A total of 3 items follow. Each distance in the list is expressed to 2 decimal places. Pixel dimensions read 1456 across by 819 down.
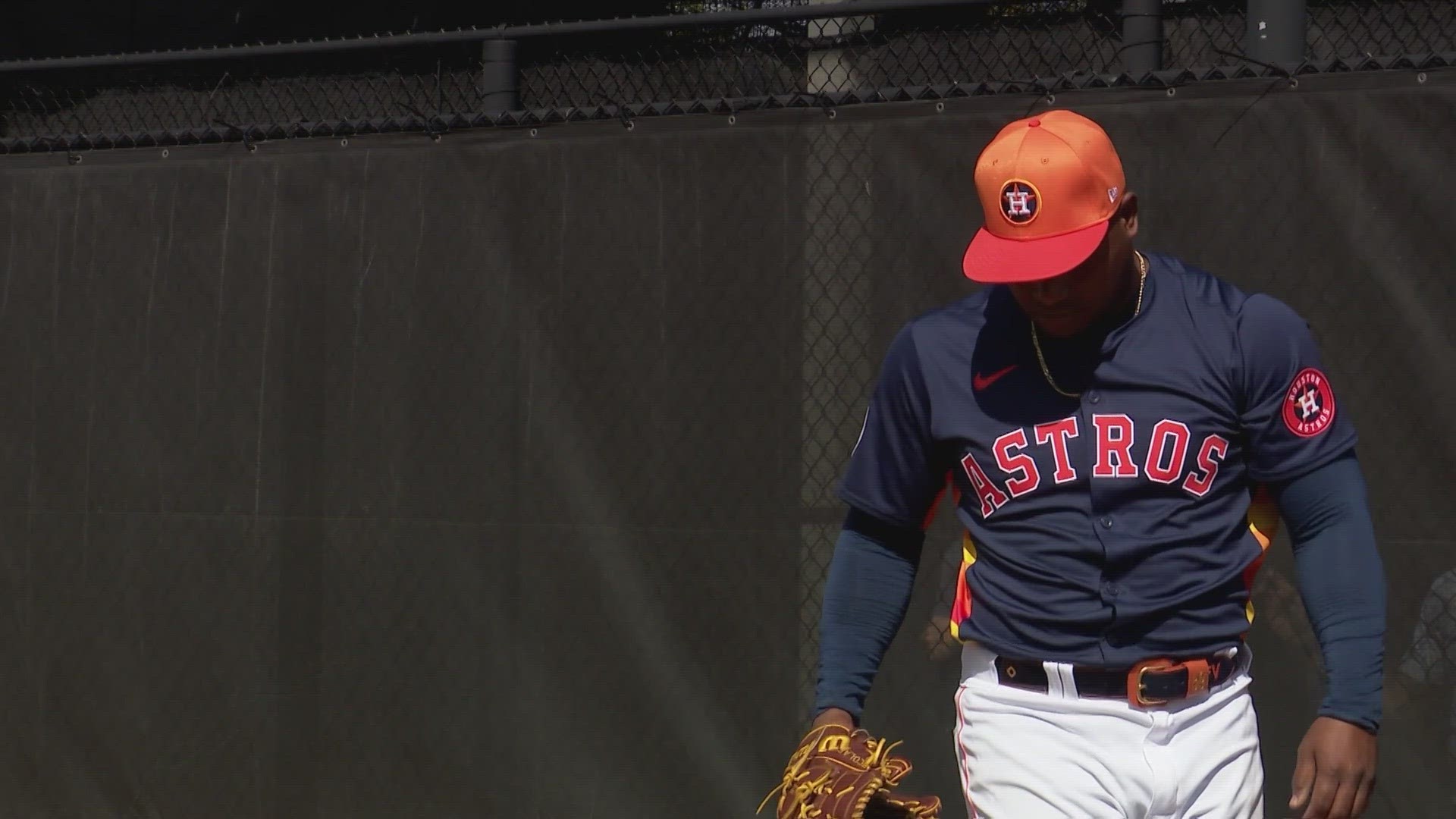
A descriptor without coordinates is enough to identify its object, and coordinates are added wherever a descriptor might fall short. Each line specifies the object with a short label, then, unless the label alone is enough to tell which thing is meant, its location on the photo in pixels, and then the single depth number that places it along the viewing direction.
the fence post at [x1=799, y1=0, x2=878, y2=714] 8.62
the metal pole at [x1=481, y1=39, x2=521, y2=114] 9.48
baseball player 4.86
